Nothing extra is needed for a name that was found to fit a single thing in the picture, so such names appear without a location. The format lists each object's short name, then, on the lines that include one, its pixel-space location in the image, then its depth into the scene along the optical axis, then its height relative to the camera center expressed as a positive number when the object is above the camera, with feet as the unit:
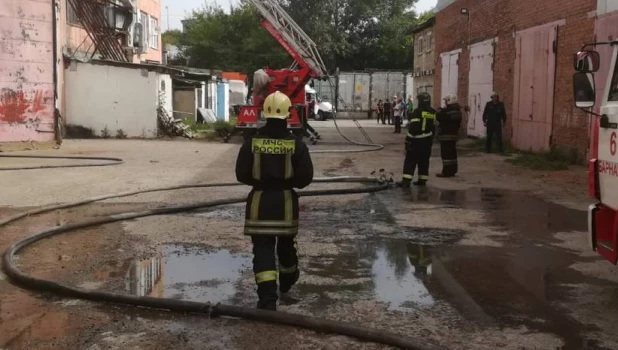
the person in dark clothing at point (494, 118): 60.34 +0.09
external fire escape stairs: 76.43 +10.25
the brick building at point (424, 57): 107.04 +9.88
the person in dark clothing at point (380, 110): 130.42 +1.46
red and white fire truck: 16.16 -0.62
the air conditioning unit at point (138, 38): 84.44 +9.31
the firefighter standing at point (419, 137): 37.42 -0.99
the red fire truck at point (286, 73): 64.03 +4.10
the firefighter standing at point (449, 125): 40.14 -0.37
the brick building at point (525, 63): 51.55 +5.06
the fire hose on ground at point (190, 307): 14.10 -4.30
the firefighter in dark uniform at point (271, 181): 15.87 -1.45
